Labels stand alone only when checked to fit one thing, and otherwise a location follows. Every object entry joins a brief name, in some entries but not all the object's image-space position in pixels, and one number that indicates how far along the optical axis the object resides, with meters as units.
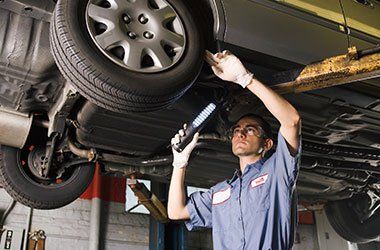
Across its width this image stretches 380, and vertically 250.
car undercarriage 2.02
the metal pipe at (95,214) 4.95
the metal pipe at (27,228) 4.54
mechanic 1.69
